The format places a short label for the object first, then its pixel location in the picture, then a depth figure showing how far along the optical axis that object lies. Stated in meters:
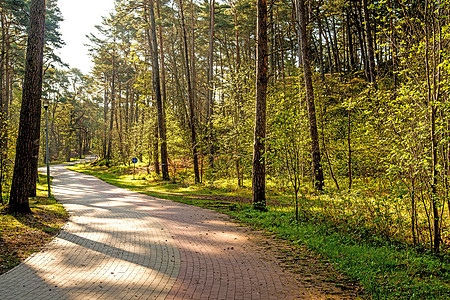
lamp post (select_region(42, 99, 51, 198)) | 16.12
